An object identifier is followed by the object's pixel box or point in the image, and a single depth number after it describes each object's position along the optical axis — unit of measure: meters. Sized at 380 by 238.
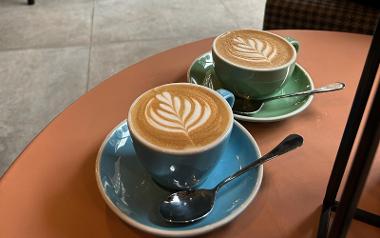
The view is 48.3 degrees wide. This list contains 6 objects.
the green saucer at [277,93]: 0.57
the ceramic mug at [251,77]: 0.56
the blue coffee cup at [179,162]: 0.42
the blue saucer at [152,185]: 0.43
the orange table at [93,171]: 0.45
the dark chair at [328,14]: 1.09
